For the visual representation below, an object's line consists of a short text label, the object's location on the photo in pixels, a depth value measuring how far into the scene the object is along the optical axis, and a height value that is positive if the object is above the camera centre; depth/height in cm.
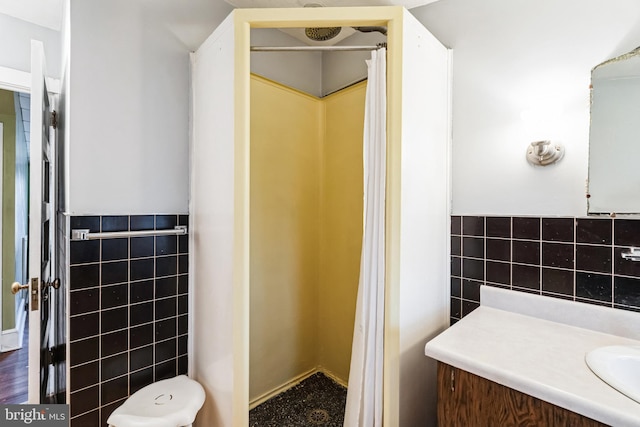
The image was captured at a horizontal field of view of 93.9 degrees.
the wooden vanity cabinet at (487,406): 80 -58
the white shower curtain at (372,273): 127 -26
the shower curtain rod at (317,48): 124 +70
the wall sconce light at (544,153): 125 +26
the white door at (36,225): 128 -6
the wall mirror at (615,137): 110 +29
